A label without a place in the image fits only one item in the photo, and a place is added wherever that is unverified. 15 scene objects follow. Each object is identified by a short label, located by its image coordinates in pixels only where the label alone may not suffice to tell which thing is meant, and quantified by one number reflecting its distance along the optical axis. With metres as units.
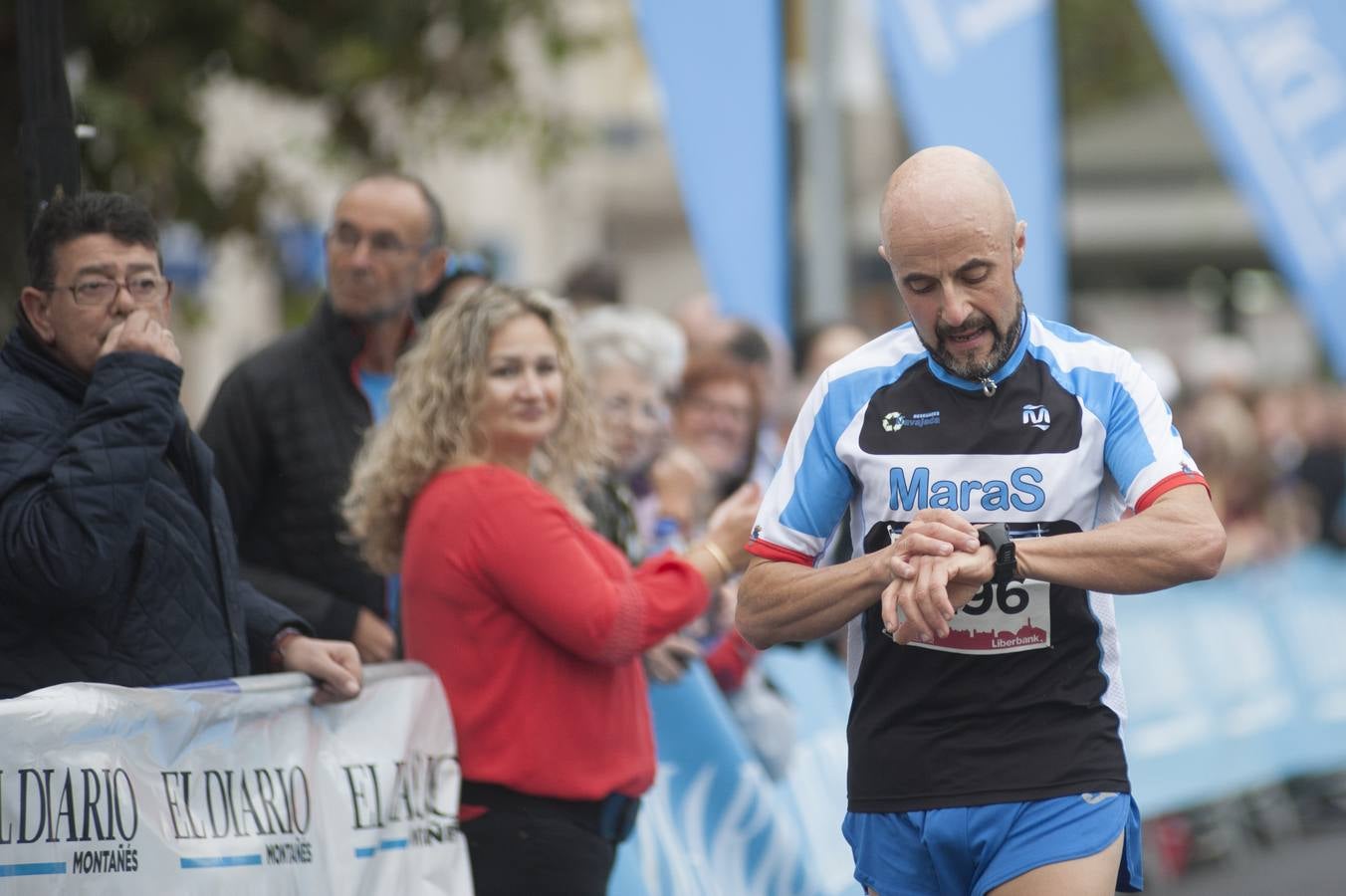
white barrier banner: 8.41
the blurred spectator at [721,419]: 15.09
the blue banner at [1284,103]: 24.20
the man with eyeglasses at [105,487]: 8.32
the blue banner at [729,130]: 21.09
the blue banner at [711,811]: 12.80
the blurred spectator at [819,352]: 18.23
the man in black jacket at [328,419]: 11.56
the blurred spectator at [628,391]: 13.65
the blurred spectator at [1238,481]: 26.28
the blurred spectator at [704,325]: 18.09
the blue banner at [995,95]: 21.41
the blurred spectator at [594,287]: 18.02
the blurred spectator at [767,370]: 17.45
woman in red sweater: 9.89
